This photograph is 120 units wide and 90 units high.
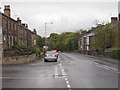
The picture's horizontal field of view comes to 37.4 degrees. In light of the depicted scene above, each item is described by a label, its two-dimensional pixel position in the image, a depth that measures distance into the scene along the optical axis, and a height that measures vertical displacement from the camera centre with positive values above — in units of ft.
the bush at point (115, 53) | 101.04 -4.45
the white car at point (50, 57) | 84.87 -5.38
